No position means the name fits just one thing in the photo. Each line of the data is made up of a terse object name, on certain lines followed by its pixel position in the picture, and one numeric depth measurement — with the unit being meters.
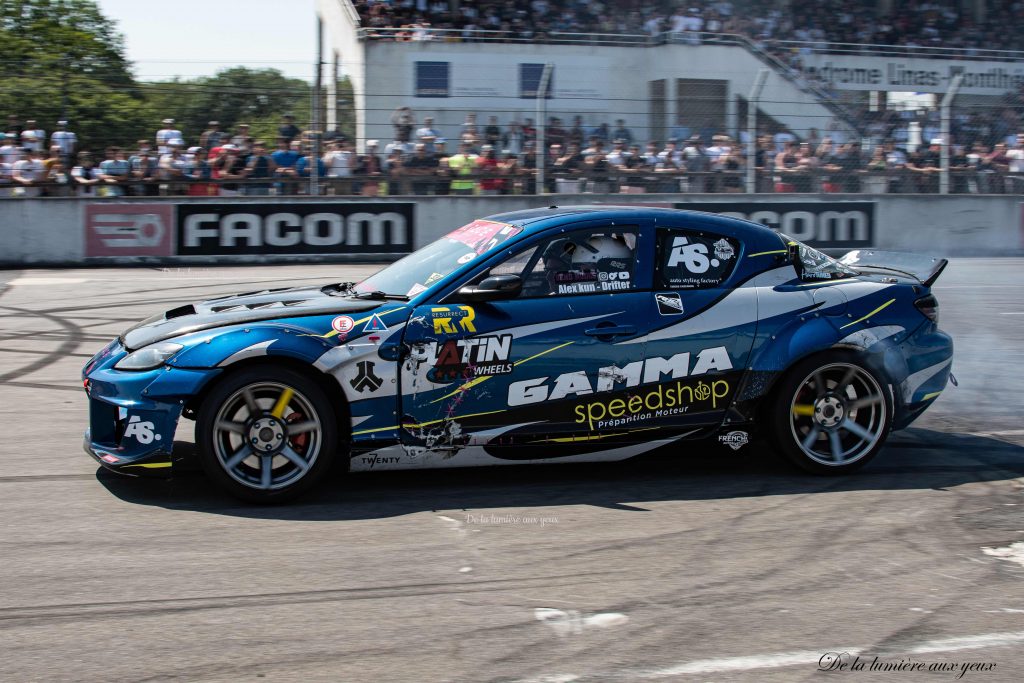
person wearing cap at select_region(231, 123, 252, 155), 16.39
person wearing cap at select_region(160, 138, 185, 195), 16.31
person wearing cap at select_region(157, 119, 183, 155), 16.03
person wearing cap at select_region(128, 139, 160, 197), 16.23
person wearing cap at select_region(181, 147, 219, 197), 16.38
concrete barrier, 16.27
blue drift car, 5.18
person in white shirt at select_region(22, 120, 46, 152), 15.66
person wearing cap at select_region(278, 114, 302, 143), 16.55
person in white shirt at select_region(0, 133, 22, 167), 15.97
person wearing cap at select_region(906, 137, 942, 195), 18.98
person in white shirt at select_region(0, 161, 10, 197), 16.03
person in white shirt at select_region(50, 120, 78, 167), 15.70
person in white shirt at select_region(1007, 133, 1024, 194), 19.44
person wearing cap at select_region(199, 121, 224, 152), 16.22
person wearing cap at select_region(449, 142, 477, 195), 17.58
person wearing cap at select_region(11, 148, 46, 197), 16.08
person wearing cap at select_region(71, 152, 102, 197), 16.20
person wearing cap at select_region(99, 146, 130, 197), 16.19
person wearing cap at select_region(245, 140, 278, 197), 16.67
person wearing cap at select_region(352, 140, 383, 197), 17.12
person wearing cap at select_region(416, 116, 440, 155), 17.16
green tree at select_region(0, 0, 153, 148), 15.55
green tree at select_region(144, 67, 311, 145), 16.05
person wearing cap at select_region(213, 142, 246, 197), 16.50
